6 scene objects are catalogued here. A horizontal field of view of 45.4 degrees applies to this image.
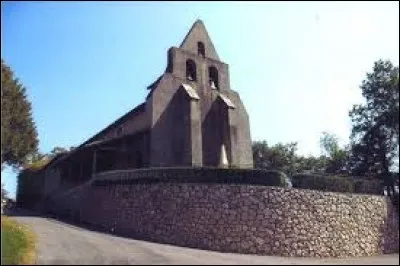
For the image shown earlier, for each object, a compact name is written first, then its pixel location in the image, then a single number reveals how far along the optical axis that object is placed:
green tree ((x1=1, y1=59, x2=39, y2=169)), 29.16
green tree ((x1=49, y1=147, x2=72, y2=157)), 62.81
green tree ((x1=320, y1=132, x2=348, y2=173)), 42.81
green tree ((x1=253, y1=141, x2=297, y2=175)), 52.08
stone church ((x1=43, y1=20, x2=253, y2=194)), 33.31
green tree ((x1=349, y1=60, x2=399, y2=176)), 38.72
